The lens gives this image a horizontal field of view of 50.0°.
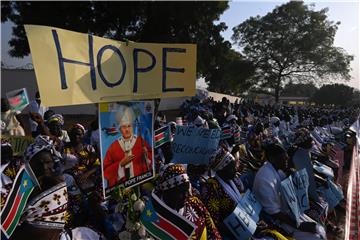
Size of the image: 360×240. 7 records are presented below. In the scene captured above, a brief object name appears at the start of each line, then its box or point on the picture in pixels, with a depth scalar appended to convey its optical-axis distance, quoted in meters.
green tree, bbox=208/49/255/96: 35.65
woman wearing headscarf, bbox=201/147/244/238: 3.58
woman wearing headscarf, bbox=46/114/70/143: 5.47
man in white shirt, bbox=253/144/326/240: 3.86
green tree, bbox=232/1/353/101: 41.59
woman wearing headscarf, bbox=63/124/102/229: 3.74
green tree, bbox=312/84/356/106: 47.46
